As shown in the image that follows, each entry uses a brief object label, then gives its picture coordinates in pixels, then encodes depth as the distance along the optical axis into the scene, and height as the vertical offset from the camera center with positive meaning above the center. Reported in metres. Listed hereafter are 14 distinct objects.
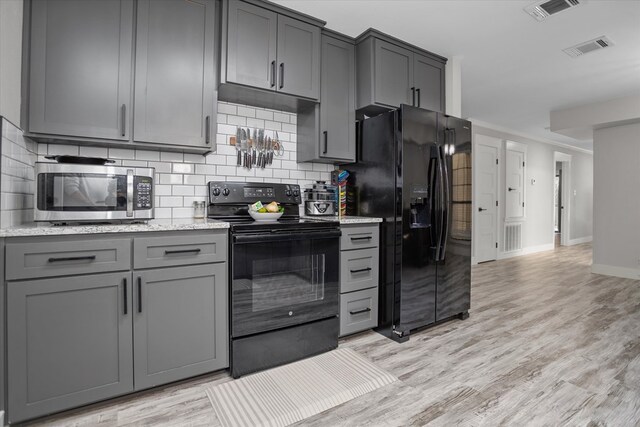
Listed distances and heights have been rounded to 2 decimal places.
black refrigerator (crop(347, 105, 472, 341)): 2.64 +0.08
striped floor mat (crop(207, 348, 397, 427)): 1.72 -1.05
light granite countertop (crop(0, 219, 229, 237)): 1.53 -0.09
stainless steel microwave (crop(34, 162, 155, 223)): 1.70 +0.10
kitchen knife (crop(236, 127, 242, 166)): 2.71 +0.57
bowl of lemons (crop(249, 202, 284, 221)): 2.39 +0.01
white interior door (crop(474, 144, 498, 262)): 5.88 +0.23
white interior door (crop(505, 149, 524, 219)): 6.46 +0.63
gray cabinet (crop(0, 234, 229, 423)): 1.57 -0.55
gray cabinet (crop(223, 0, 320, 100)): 2.34 +1.25
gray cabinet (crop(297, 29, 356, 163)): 2.81 +0.89
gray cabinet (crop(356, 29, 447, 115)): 2.91 +1.32
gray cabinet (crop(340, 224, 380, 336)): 2.60 -0.52
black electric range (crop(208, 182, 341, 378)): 2.07 -0.48
